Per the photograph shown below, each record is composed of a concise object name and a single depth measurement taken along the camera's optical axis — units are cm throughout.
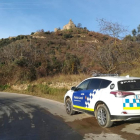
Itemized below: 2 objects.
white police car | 437
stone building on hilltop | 6097
